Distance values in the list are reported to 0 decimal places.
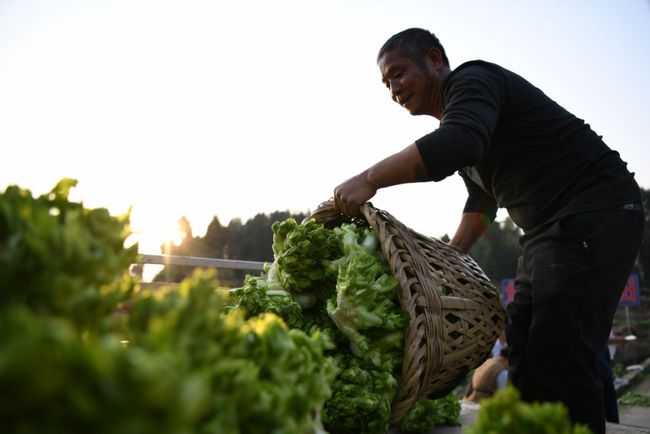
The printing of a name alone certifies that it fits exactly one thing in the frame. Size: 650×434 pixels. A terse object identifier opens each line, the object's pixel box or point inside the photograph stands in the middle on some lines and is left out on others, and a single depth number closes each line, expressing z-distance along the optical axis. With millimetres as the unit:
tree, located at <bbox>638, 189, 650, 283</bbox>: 33312
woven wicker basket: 1930
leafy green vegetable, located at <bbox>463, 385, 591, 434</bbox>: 734
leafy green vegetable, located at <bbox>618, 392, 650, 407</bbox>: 9586
